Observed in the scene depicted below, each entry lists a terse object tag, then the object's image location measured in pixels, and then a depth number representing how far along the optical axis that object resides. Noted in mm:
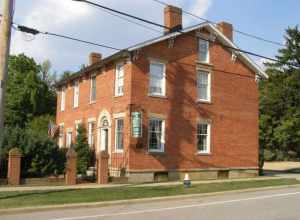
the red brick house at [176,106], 16100
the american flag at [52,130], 22840
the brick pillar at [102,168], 14177
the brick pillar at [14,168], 12888
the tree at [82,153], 15962
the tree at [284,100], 29365
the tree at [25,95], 35790
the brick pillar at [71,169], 13721
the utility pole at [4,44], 9210
